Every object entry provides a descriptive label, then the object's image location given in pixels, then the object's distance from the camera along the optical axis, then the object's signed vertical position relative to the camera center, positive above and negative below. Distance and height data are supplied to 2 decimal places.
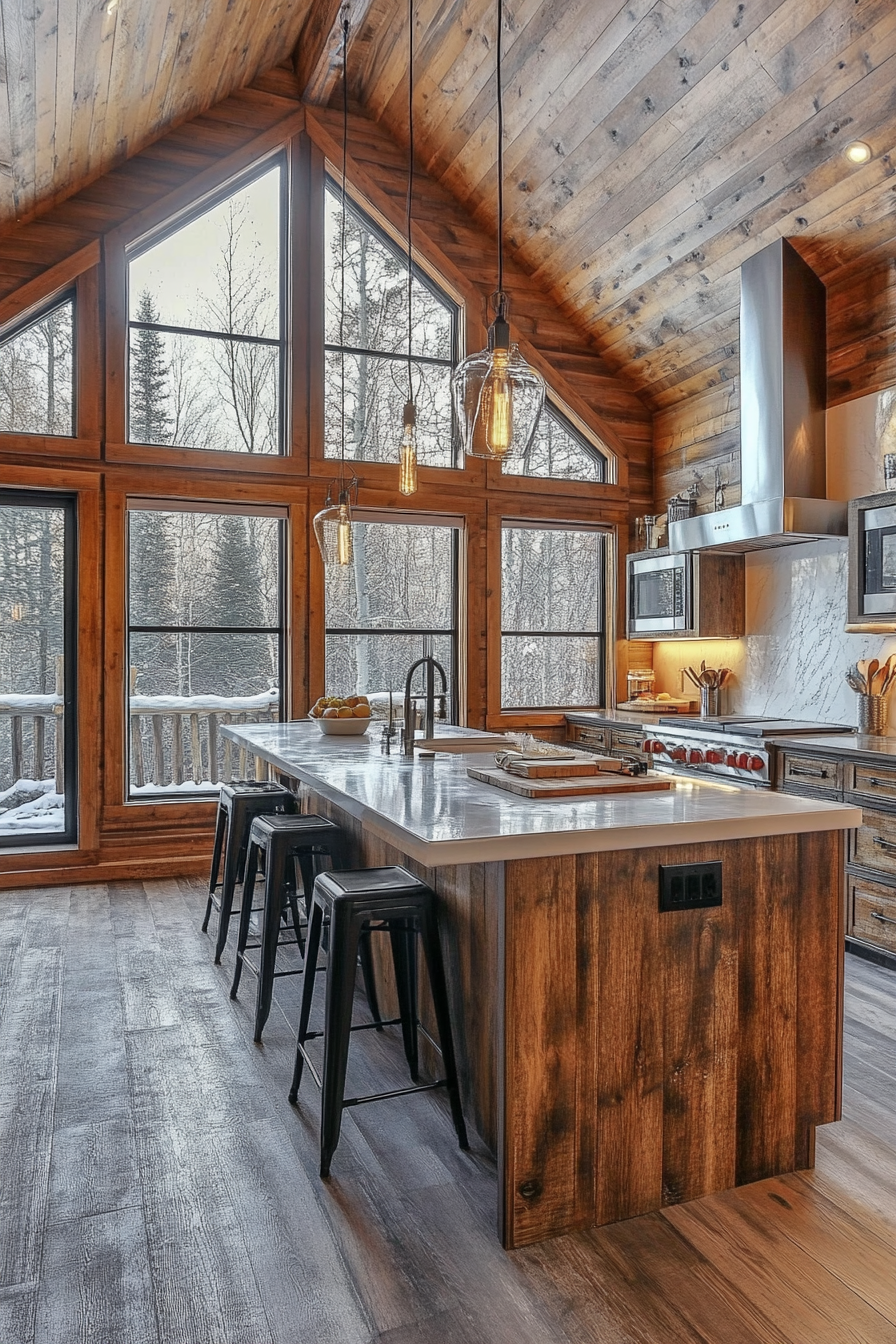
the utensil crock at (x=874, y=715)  4.43 -0.28
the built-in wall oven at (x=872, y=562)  4.04 +0.45
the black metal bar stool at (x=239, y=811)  3.70 -0.65
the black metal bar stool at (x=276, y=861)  2.92 -0.70
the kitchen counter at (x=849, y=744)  3.77 -0.38
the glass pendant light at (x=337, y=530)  4.02 +0.58
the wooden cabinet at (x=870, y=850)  3.67 -0.79
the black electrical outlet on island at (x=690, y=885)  2.07 -0.53
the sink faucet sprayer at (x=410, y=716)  3.34 -0.21
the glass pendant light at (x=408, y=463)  3.46 +0.76
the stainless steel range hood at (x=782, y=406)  4.59 +1.33
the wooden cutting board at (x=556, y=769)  2.55 -0.32
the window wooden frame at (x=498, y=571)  5.95 +0.60
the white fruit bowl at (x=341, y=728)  4.05 -0.31
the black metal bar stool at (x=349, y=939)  2.21 -0.74
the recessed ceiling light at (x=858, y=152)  3.96 +2.24
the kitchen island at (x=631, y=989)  1.94 -0.77
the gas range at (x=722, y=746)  4.38 -0.45
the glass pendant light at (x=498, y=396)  2.36 +0.70
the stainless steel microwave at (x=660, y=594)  5.50 +0.41
